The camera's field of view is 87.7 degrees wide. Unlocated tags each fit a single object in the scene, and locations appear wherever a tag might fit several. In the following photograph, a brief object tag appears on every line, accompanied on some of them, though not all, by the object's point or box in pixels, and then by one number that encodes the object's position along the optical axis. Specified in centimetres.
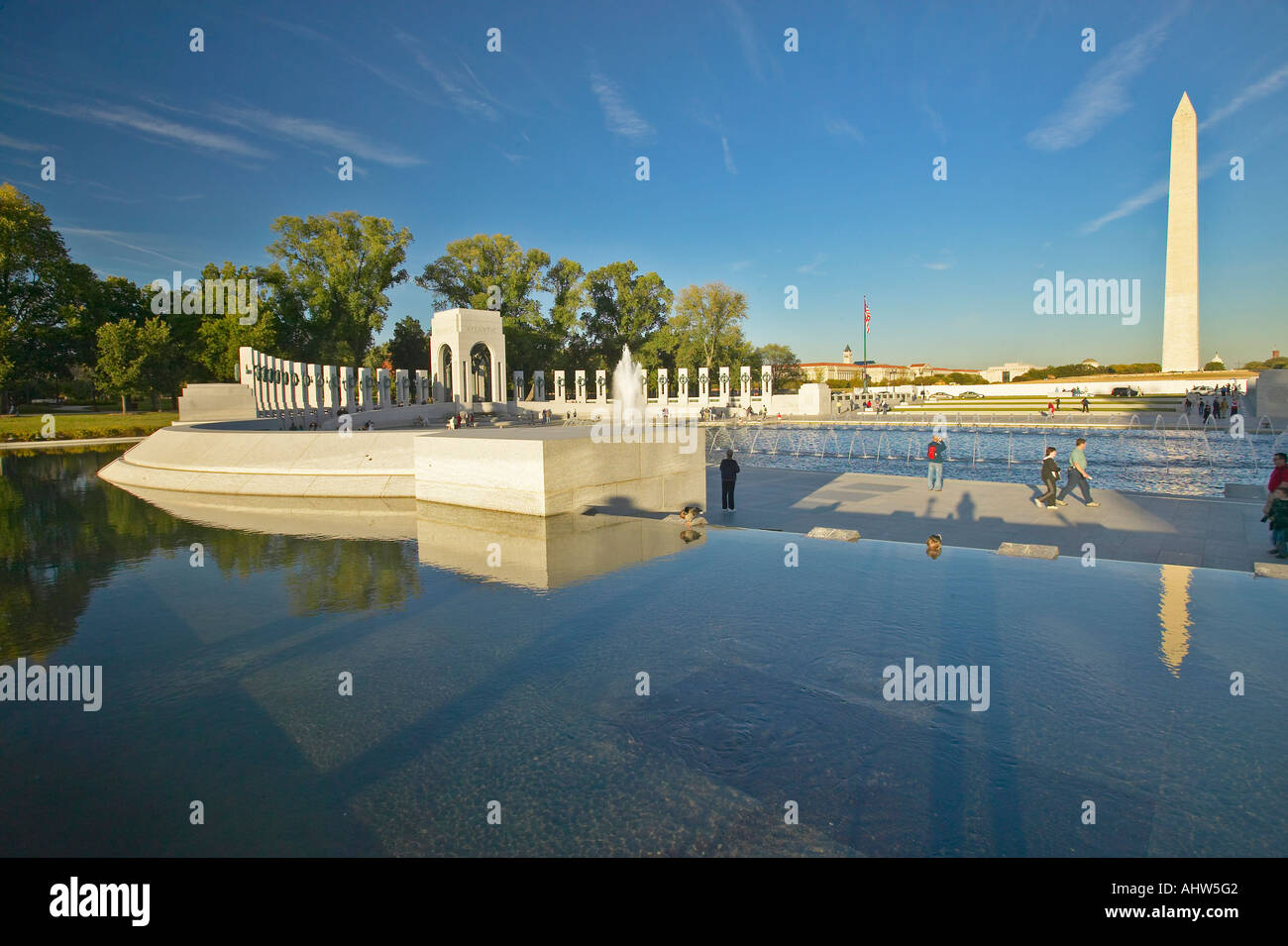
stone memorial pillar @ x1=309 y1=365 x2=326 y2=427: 3207
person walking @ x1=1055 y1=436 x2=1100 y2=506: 1424
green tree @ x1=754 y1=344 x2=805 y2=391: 9653
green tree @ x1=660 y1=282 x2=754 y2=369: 7956
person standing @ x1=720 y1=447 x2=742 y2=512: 1471
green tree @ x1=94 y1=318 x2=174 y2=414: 4769
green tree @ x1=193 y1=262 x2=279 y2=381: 5334
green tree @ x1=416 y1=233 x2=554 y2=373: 6781
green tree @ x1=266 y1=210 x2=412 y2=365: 5772
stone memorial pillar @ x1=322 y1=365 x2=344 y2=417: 3323
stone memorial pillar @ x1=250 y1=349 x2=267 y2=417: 3804
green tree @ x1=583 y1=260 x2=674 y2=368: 7750
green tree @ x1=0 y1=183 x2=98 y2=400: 4591
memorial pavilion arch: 4825
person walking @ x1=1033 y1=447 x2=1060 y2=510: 1416
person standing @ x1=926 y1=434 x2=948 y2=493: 1673
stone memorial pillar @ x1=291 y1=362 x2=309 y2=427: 3341
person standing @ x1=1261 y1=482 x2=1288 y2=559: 983
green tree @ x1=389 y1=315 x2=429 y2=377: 7194
